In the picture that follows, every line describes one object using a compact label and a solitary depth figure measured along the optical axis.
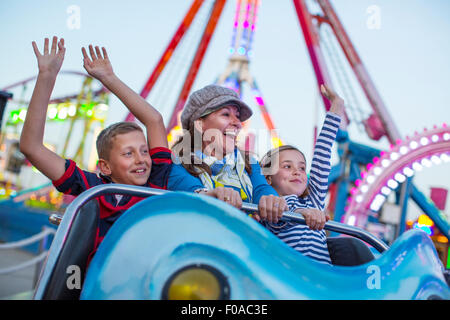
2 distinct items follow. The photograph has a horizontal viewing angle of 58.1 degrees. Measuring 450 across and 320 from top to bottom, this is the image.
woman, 1.56
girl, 1.74
